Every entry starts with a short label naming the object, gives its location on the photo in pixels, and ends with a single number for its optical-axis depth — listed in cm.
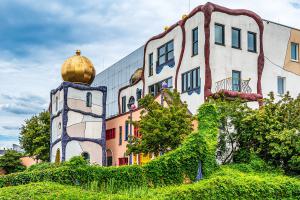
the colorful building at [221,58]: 2955
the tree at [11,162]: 4984
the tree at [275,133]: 2333
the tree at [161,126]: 2523
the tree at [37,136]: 4341
